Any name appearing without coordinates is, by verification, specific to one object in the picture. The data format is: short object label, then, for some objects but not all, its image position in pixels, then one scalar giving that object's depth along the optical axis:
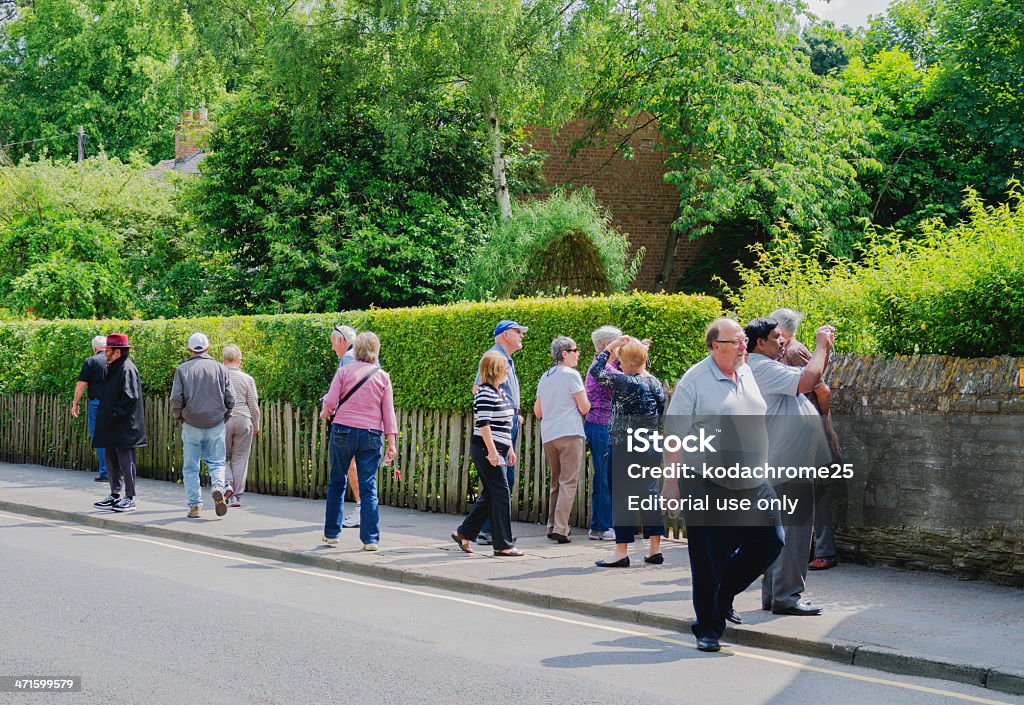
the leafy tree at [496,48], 20.77
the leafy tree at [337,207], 21.56
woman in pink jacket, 10.59
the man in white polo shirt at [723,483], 6.87
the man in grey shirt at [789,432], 7.57
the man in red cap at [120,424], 13.59
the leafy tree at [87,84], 51.16
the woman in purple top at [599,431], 10.83
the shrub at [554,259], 17.77
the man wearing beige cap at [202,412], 12.67
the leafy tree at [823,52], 44.16
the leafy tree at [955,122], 24.83
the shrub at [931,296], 8.60
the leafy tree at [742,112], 21.64
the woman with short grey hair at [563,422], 10.65
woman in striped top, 10.10
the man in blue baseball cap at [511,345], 10.62
